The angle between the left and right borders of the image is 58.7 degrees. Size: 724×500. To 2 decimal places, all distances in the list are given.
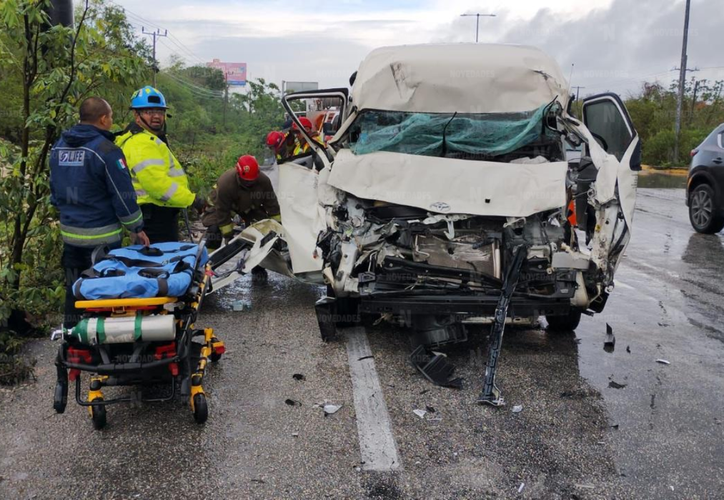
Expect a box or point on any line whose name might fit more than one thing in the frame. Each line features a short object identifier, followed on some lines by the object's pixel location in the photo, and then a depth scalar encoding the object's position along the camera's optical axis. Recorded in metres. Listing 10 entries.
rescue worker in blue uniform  4.14
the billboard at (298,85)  30.48
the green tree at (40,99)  4.96
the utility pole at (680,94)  26.17
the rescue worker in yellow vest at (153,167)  4.69
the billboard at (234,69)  78.88
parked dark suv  9.82
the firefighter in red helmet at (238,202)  6.98
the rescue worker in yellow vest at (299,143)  8.49
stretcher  3.38
